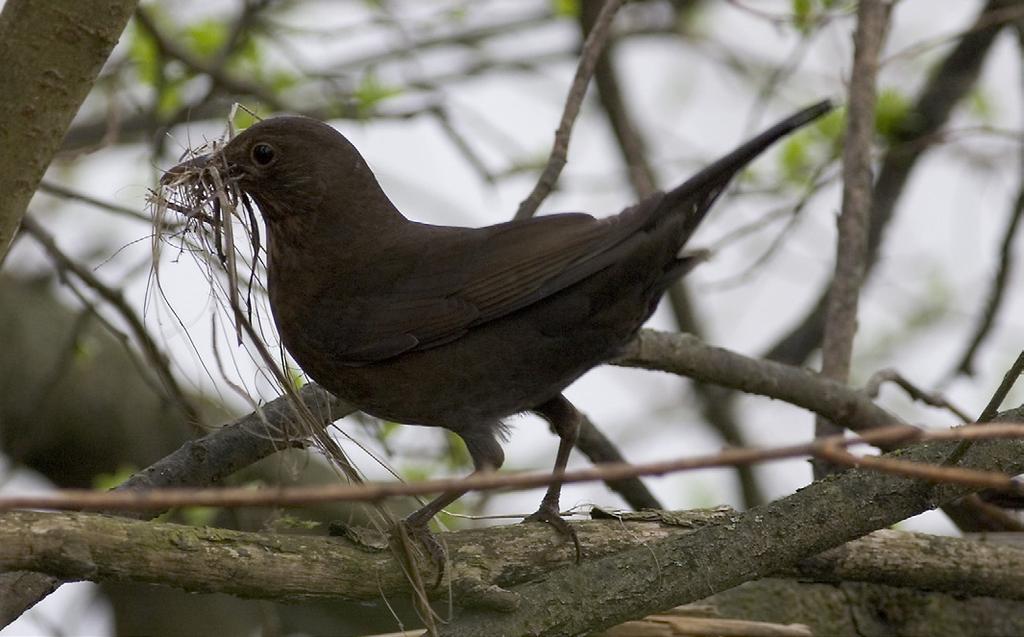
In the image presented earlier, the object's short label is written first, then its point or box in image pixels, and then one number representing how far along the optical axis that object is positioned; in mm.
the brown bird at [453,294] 7078
